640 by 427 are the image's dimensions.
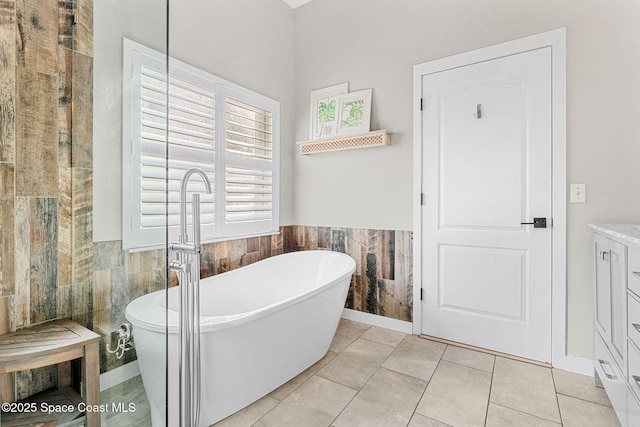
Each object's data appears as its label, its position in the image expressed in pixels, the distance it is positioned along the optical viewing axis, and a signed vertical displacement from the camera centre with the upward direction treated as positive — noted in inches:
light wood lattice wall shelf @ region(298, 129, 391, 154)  104.0 +24.8
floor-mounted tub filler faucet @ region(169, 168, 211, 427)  47.6 -15.4
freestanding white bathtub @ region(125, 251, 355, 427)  38.3 -24.3
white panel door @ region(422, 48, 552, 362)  83.4 +2.7
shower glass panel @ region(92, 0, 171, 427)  35.2 +2.2
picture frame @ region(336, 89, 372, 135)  109.7 +35.6
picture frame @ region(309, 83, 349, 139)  117.0 +38.8
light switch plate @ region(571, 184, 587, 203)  77.9 +4.9
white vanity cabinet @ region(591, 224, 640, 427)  50.1 -19.1
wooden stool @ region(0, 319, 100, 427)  30.5 -14.6
